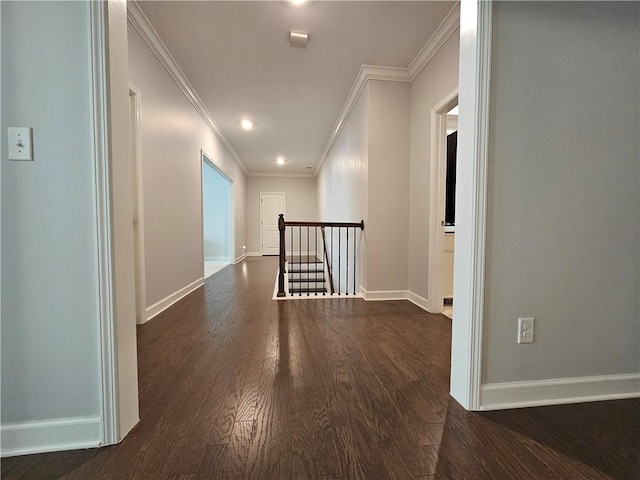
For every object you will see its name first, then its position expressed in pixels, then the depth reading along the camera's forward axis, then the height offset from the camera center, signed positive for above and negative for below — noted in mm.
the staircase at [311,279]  5093 -1012
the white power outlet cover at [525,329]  1193 -451
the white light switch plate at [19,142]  899 +288
